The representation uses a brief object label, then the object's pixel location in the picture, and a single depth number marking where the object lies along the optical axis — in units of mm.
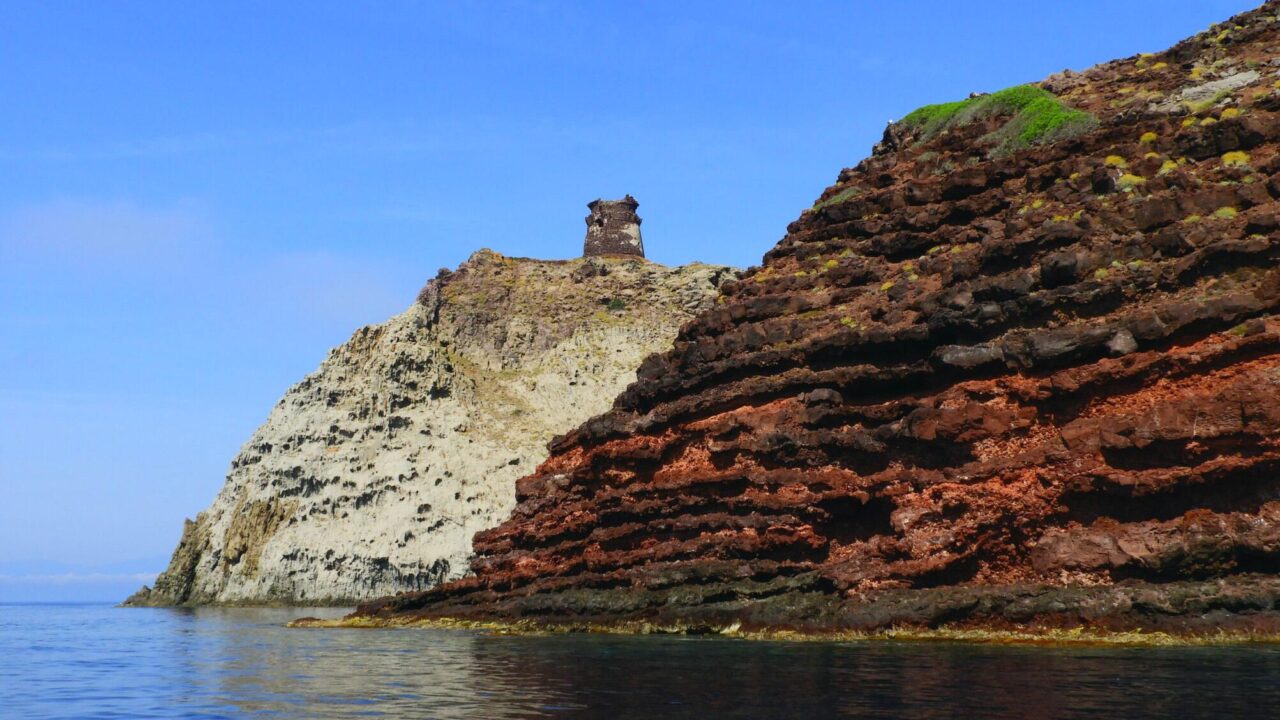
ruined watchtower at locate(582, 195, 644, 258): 128625
